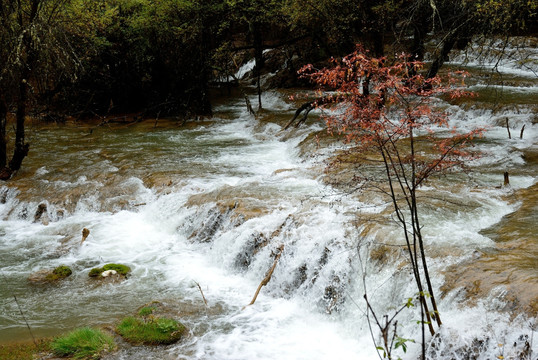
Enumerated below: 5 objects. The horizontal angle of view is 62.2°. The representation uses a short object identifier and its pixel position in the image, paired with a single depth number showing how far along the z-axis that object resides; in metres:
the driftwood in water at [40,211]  9.76
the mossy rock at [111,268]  7.10
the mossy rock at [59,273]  7.00
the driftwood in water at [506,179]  7.87
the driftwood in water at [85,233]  8.46
